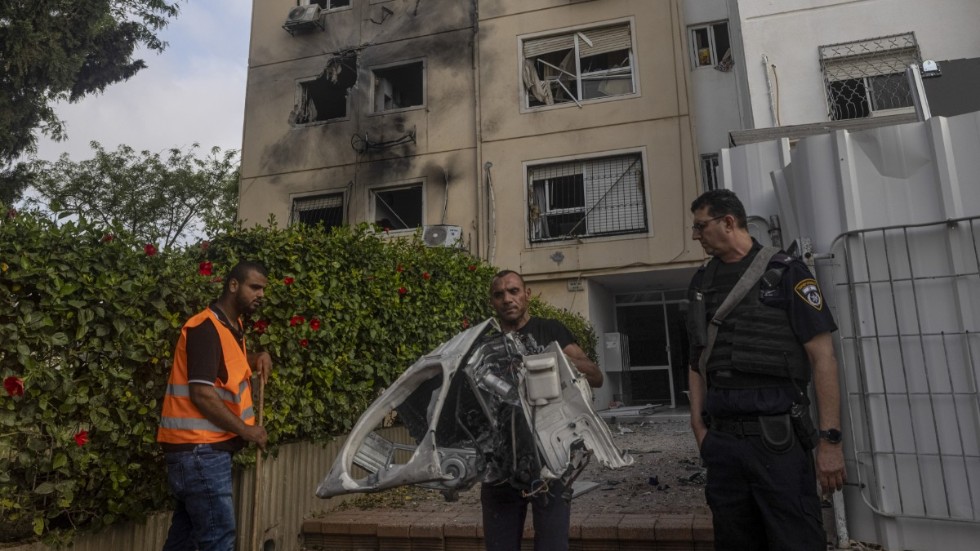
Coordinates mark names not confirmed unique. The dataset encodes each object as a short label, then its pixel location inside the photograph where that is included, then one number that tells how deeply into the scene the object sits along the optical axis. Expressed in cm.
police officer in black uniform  249
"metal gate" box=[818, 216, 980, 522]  309
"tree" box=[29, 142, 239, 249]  2352
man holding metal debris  278
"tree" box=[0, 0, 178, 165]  1240
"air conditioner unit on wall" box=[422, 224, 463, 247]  1285
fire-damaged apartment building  1329
